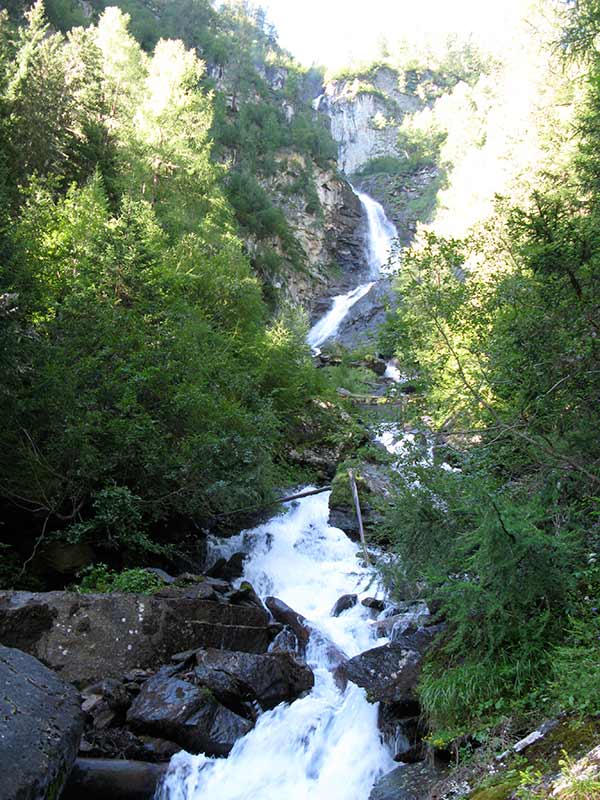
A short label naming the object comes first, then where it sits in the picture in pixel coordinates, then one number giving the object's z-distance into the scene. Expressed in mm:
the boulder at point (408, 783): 4668
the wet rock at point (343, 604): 9741
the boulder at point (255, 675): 6943
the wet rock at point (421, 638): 6445
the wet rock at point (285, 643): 8492
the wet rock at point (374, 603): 9375
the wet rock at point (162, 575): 9242
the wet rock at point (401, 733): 5688
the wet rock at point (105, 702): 6355
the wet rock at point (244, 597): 9156
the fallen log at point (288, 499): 11998
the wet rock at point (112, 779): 5449
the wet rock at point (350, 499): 13555
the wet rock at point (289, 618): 8812
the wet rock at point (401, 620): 7957
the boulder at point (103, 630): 7090
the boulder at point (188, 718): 6246
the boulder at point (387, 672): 6145
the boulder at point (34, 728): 4461
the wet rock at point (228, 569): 11242
